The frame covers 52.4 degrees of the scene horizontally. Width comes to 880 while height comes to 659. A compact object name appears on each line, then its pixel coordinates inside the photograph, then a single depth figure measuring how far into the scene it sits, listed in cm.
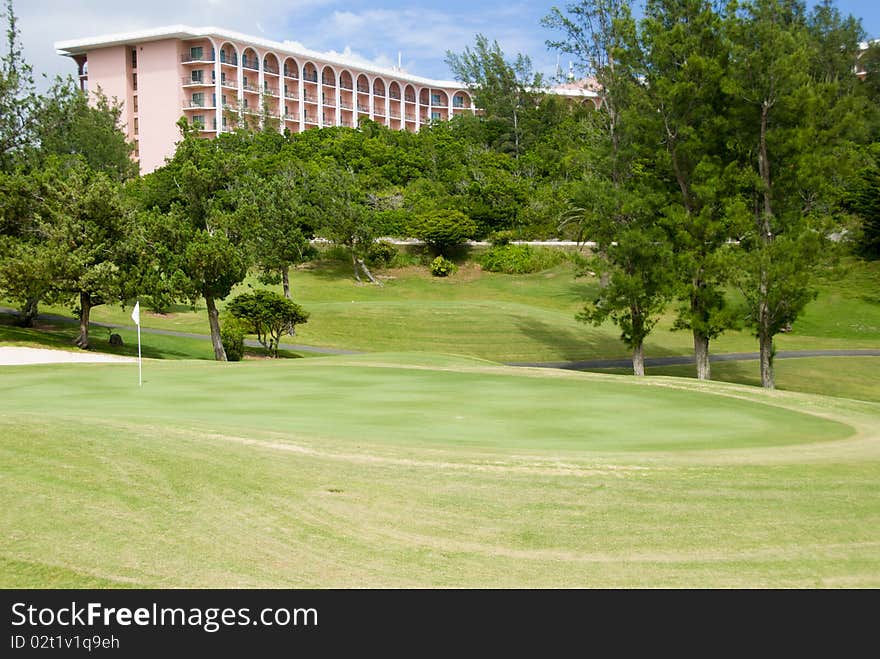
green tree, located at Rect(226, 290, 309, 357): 4512
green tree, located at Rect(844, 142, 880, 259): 6625
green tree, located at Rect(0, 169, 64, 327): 3666
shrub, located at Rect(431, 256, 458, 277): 7338
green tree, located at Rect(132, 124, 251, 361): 3969
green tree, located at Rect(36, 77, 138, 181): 8791
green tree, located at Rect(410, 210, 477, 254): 7362
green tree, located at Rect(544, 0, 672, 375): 3819
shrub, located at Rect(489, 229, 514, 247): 7581
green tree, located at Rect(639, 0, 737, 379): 3659
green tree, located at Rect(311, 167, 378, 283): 6756
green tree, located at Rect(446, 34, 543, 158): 9965
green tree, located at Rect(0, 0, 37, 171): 4400
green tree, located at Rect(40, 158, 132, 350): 3856
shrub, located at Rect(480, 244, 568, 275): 7250
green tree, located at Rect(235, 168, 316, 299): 5784
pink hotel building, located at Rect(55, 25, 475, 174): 10662
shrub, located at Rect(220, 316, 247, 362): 4297
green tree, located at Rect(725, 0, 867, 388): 3475
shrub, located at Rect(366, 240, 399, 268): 7206
